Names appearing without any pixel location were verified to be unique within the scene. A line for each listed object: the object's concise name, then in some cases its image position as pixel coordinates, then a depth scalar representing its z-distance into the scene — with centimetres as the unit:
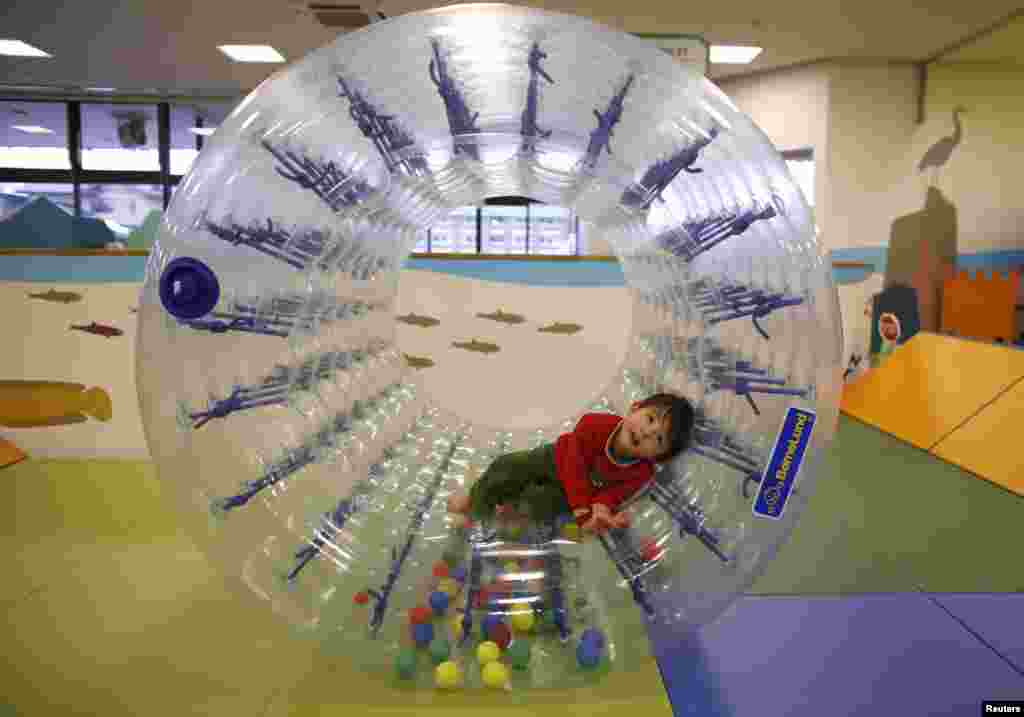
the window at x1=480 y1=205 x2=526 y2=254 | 870
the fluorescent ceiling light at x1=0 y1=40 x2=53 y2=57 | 655
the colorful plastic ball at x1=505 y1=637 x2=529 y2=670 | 165
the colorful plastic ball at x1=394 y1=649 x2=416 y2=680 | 165
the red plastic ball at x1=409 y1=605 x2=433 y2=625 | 170
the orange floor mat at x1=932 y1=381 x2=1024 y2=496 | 308
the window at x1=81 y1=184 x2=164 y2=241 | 871
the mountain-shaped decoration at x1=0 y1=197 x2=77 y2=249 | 500
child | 179
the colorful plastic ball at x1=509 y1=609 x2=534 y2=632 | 172
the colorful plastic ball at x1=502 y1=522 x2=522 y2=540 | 187
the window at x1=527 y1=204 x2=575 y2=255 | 865
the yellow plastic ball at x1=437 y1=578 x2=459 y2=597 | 180
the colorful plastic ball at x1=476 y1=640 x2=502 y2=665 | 165
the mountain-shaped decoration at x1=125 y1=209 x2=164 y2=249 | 441
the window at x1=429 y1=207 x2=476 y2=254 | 872
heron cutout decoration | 661
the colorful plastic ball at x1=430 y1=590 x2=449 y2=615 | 176
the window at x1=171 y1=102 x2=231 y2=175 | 848
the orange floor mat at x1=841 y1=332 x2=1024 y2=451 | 358
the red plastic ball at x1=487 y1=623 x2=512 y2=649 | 168
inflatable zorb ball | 156
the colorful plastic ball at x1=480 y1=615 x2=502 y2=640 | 169
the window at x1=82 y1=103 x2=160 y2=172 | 857
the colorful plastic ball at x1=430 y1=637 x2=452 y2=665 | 167
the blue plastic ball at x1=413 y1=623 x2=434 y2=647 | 169
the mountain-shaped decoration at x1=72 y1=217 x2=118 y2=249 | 550
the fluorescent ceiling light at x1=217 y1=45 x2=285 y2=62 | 648
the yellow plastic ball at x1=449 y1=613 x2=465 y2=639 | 170
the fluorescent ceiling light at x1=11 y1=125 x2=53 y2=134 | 875
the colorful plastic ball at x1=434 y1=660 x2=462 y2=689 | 163
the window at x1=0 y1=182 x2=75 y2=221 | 856
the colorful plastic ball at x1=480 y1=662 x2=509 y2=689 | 162
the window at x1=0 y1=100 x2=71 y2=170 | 857
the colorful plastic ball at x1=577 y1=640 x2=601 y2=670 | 166
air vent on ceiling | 539
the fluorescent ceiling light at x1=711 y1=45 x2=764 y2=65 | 613
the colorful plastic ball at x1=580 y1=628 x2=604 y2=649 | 167
